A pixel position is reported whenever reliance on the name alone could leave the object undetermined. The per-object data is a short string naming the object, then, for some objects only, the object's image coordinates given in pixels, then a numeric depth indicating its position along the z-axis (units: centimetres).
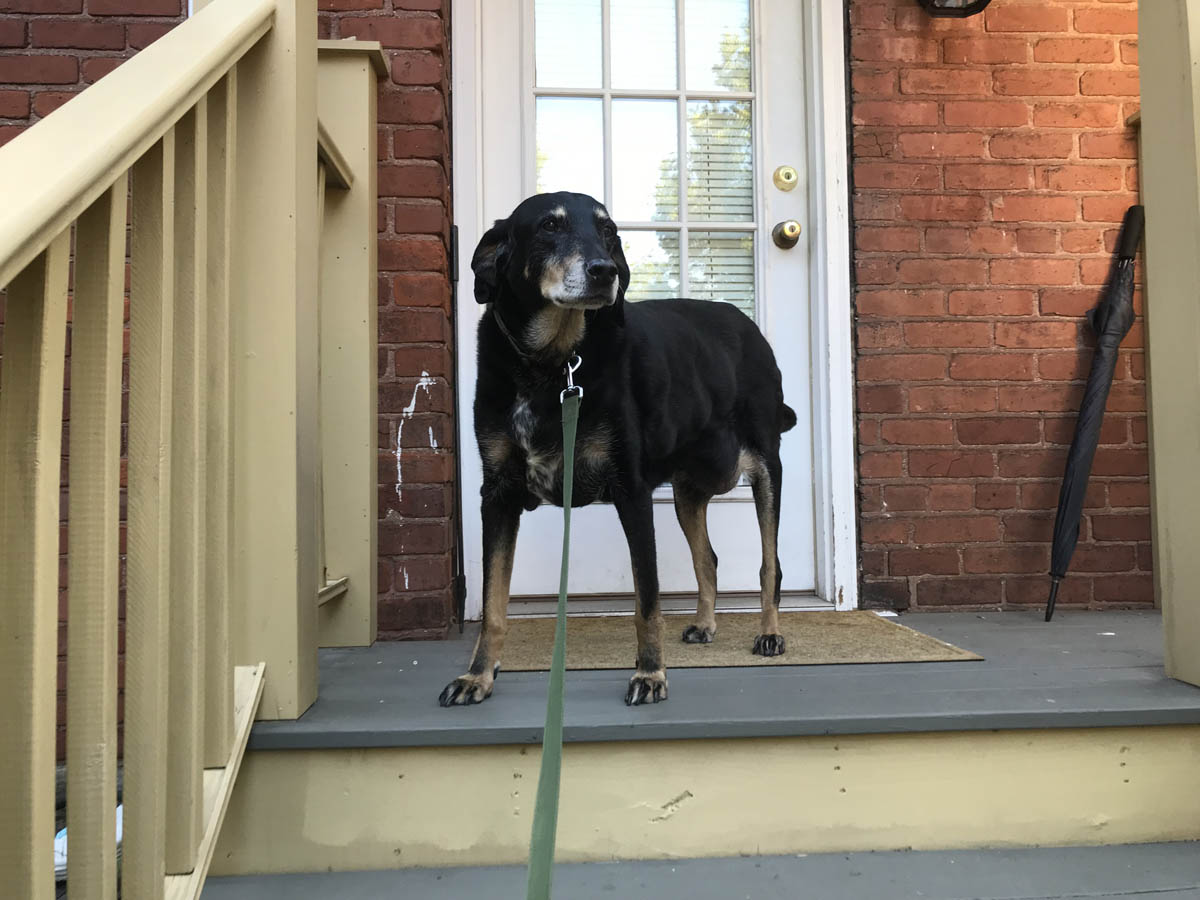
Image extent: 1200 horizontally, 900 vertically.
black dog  198
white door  329
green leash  89
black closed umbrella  300
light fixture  311
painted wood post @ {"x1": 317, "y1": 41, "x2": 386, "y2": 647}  256
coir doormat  230
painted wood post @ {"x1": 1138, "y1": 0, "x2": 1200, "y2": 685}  192
